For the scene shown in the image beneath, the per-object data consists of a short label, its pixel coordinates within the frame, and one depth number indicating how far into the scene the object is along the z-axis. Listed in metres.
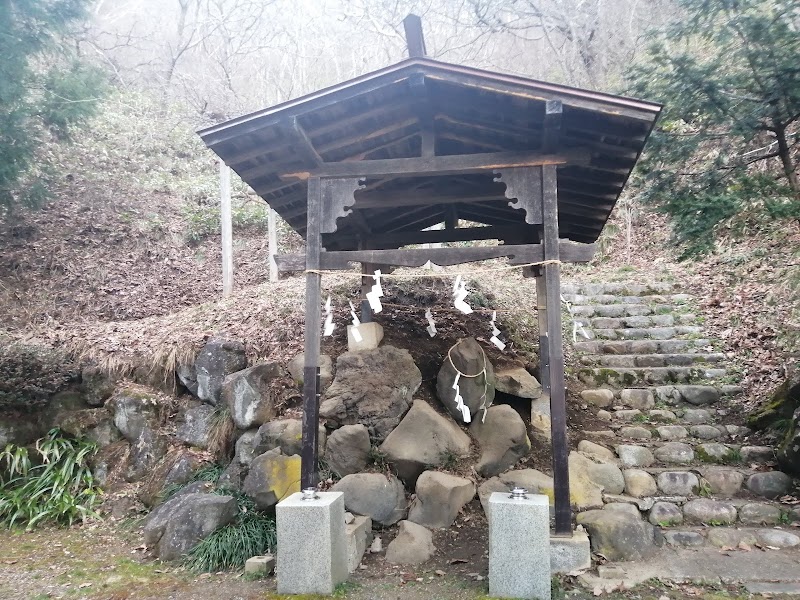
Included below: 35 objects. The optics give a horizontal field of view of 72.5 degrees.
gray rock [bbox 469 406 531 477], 6.30
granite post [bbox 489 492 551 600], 4.20
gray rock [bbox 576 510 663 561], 4.96
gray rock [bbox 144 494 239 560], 5.53
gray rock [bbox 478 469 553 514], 5.85
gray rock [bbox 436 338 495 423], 6.82
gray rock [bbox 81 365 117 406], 7.91
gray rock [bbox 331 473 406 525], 5.73
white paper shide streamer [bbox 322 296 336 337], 5.64
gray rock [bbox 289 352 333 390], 7.00
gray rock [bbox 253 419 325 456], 6.29
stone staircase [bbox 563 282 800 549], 5.43
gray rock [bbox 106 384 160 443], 7.55
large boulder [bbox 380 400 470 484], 6.05
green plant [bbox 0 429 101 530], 6.69
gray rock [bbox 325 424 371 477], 6.05
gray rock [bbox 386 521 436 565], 5.26
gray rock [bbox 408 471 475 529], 5.72
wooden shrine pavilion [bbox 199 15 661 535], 4.78
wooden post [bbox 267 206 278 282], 10.98
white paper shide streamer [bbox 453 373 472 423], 5.97
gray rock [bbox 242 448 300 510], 5.84
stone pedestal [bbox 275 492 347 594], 4.36
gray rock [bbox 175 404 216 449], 7.30
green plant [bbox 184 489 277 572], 5.30
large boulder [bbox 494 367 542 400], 7.08
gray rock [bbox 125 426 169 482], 7.30
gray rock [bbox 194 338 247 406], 7.60
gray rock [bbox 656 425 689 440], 6.65
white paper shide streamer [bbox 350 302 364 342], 6.95
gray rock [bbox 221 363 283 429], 6.91
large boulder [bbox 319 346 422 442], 6.44
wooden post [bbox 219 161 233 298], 10.73
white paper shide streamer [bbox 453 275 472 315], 5.22
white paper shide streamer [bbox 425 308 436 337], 6.83
